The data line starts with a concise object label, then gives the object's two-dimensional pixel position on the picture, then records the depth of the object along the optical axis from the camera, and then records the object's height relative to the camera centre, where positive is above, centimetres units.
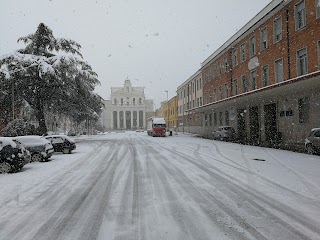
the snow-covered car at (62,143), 2127 -93
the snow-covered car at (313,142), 1638 -88
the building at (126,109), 12538 +863
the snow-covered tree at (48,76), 3084 +590
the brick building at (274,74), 2116 +499
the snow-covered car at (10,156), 1252 -110
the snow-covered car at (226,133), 3256 -57
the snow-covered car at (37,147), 1619 -91
